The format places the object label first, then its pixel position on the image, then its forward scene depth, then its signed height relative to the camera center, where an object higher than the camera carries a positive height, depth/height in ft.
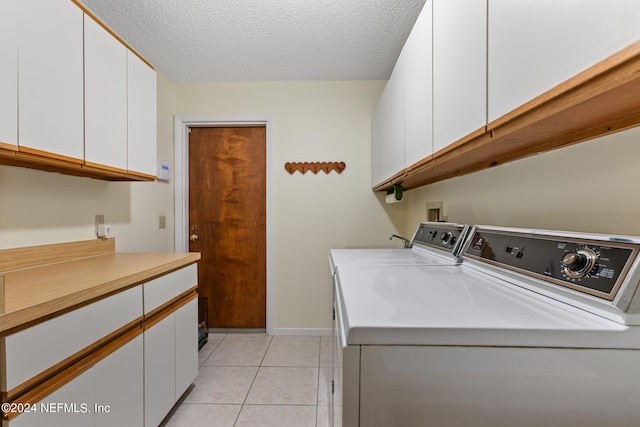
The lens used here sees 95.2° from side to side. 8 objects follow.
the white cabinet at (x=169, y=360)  4.53 -2.61
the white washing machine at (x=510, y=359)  1.78 -0.93
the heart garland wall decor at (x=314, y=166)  9.14 +1.44
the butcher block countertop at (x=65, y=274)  2.73 -0.87
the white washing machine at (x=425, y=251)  4.33 -0.70
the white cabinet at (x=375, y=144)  7.92 +1.95
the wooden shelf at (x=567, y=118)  1.69 +0.76
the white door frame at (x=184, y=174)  9.18 +1.20
